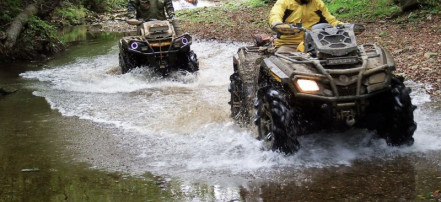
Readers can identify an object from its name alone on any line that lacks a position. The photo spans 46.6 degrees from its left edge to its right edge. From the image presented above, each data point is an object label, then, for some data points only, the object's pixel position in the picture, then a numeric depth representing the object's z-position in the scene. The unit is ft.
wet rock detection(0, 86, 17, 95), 34.99
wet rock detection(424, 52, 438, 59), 34.50
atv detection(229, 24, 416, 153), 17.70
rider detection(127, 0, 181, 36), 39.75
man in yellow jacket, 22.88
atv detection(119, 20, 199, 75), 36.24
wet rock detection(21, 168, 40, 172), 19.40
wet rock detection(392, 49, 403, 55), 37.91
